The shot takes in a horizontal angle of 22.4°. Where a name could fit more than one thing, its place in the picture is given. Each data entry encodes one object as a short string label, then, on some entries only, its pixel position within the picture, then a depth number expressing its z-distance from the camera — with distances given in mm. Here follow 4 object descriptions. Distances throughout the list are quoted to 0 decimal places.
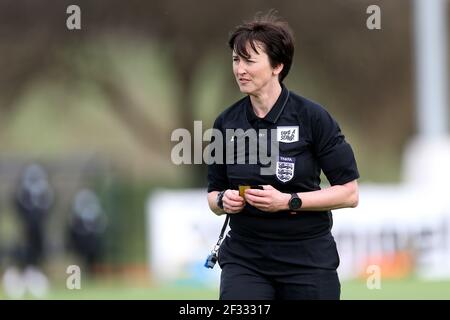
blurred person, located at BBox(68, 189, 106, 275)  17344
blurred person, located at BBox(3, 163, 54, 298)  16562
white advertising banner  15742
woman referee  6129
